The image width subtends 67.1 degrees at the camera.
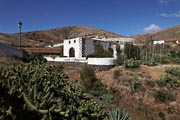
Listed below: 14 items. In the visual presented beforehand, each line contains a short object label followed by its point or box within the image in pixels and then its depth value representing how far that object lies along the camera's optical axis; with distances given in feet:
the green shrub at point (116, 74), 50.74
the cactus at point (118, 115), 22.12
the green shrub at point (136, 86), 47.31
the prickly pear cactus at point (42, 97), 11.78
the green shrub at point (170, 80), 48.96
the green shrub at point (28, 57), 43.24
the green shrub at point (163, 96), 44.56
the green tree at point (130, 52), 68.45
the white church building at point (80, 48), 54.68
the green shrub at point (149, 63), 57.51
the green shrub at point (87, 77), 46.12
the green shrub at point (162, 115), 40.59
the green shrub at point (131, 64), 53.81
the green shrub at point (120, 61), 55.64
